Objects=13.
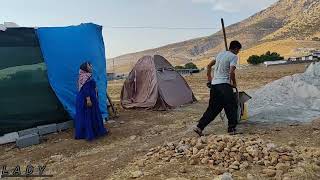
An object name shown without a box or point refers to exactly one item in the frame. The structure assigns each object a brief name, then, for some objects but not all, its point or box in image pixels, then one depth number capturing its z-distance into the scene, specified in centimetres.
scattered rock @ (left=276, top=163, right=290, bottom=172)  524
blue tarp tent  927
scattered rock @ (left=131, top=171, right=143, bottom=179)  538
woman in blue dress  833
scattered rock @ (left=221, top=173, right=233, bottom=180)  480
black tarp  861
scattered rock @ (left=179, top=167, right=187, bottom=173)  537
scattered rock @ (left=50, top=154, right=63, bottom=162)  703
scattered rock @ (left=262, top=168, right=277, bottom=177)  510
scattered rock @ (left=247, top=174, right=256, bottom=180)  502
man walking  712
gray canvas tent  1203
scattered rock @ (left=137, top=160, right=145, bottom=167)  583
